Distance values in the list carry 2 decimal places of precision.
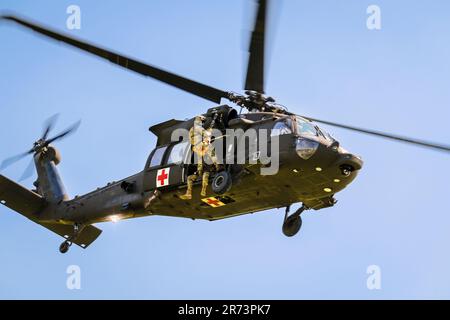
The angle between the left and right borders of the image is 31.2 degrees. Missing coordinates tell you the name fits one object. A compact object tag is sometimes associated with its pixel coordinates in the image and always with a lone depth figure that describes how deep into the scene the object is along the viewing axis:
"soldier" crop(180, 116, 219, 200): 22.82
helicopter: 21.45
